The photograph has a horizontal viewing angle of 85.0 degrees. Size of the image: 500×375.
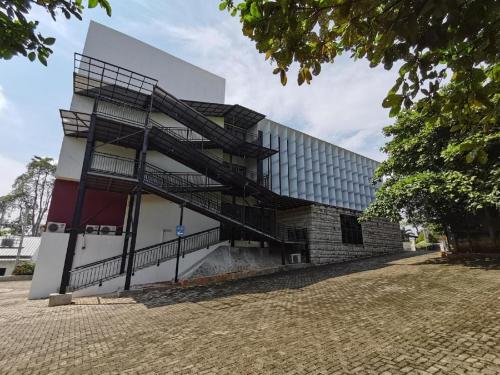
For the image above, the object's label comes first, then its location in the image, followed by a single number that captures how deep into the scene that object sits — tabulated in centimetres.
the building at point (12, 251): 2448
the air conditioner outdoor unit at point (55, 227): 1346
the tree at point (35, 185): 3497
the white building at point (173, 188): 1257
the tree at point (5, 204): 3688
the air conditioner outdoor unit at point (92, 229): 1424
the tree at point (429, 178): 1141
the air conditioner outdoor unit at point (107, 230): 1454
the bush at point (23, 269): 2147
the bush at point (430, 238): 3307
